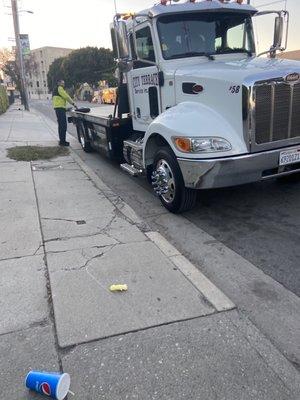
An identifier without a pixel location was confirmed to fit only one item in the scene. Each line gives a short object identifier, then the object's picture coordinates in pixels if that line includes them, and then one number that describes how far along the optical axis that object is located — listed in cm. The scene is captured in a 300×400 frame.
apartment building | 13138
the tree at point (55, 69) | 7450
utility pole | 3534
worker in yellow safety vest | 1216
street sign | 3607
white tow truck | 485
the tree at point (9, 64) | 6781
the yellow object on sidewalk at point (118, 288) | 366
